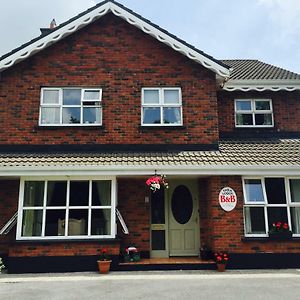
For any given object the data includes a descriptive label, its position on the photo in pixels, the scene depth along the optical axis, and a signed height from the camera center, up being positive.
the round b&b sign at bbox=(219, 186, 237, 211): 9.79 +0.77
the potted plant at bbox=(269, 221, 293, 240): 9.69 -0.16
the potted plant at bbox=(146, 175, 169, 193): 9.35 +1.25
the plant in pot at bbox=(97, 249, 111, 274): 9.15 -0.96
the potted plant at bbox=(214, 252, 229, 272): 9.24 -0.90
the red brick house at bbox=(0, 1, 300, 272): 9.64 +2.40
